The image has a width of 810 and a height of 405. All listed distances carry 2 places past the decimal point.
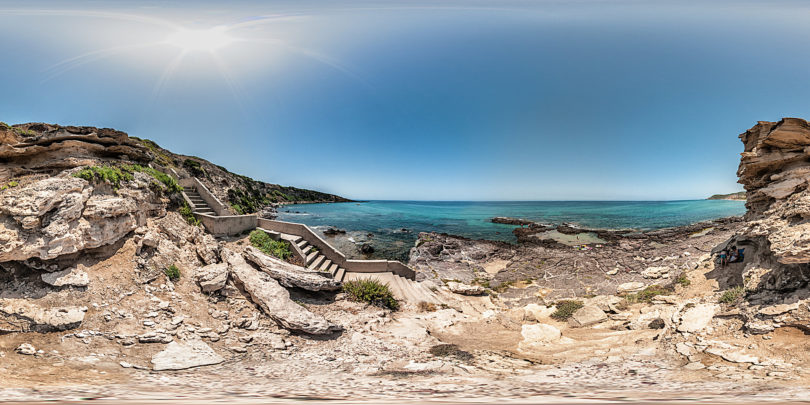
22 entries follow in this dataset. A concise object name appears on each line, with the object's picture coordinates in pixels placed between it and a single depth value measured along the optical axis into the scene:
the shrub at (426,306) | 10.27
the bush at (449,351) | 6.09
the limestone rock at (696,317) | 6.10
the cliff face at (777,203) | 6.35
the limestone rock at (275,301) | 6.88
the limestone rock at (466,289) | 12.74
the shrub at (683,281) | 10.28
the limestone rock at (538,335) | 6.91
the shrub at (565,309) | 8.95
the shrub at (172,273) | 7.20
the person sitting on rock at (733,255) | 10.17
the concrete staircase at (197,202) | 12.51
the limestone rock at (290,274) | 8.55
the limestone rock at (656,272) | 13.34
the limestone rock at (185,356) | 4.70
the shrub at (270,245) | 10.73
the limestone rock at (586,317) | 8.23
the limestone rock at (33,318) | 4.65
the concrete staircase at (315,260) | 11.21
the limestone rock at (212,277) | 7.24
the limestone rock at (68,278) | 5.47
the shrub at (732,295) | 6.92
